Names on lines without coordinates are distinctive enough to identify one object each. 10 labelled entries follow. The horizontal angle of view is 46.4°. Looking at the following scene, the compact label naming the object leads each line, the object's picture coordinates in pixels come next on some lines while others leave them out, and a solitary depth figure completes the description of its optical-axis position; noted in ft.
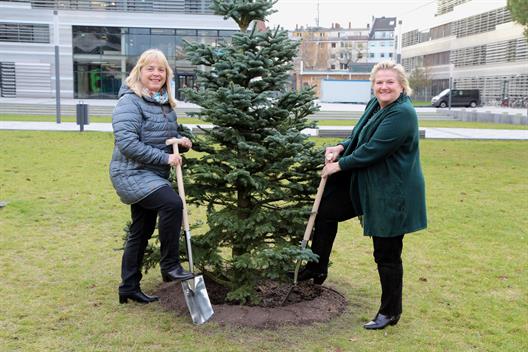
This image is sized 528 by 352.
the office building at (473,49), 205.16
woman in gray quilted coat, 15.35
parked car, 179.73
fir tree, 15.80
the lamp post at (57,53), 84.00
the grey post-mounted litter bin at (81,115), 71.40
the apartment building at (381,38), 465.47
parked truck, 185.57
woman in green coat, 14.78
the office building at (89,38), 158.40
